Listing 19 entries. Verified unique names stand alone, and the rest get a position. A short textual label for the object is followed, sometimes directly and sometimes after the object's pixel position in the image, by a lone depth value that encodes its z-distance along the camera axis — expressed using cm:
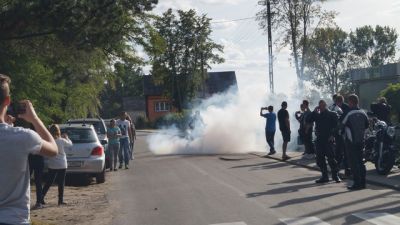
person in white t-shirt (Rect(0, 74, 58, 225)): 428
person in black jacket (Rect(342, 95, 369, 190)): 1248
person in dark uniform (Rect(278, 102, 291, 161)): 2084
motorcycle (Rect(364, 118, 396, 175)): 1420
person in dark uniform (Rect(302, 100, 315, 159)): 1936
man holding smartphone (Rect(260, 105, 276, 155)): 2276
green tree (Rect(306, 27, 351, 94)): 8046
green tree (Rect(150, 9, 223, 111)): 6938
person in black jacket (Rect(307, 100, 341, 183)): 1375
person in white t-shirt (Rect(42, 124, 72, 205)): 1183
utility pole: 3544
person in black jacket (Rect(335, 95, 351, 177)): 1480
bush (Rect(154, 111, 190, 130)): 5134
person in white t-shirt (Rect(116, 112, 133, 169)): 2005
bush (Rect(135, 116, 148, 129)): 8456
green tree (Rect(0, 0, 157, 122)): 1301
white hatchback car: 1547
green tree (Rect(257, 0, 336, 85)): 4328
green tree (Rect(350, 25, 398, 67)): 9225
